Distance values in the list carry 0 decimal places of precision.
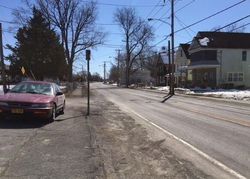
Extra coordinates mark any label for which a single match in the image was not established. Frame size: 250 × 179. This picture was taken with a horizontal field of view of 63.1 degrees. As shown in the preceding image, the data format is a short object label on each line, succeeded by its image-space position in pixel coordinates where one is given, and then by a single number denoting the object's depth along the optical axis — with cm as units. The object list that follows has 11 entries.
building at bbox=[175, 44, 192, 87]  3520
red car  642
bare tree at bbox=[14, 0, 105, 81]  2743
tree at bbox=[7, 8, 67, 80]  2583
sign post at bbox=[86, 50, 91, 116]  856
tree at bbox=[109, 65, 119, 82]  8567
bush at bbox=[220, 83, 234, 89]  2836
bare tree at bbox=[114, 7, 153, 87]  4527
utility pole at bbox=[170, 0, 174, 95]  2199
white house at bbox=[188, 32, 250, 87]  2975
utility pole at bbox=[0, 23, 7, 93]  1376
